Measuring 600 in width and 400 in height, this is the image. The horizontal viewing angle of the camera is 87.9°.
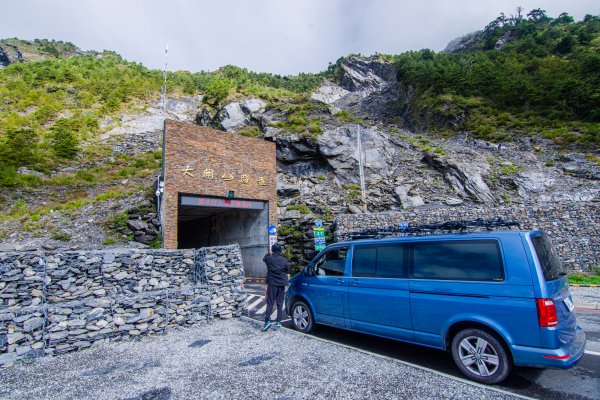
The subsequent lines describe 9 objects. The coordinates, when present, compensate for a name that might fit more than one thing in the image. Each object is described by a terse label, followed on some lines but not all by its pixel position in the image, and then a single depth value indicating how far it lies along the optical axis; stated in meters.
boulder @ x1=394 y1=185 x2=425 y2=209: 22.94
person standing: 7.14
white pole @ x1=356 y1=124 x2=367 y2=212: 22.15
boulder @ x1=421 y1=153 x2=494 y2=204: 23.22
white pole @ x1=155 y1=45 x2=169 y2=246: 14.72
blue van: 3.88
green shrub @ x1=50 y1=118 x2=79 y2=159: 34.66
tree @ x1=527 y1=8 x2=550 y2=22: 73.98
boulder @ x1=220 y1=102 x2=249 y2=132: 37.47
